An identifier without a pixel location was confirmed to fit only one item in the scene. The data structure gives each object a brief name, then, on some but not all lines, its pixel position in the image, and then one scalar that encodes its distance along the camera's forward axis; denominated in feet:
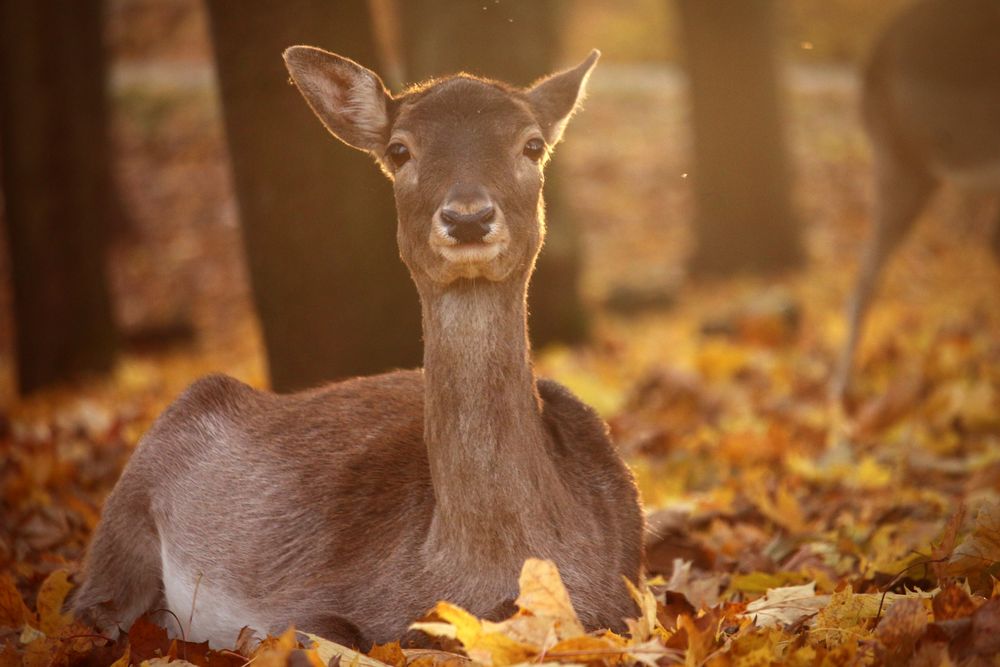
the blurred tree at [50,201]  68.59
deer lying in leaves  24.63
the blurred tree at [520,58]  54.85
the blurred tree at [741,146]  86.69
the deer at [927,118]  53.16
